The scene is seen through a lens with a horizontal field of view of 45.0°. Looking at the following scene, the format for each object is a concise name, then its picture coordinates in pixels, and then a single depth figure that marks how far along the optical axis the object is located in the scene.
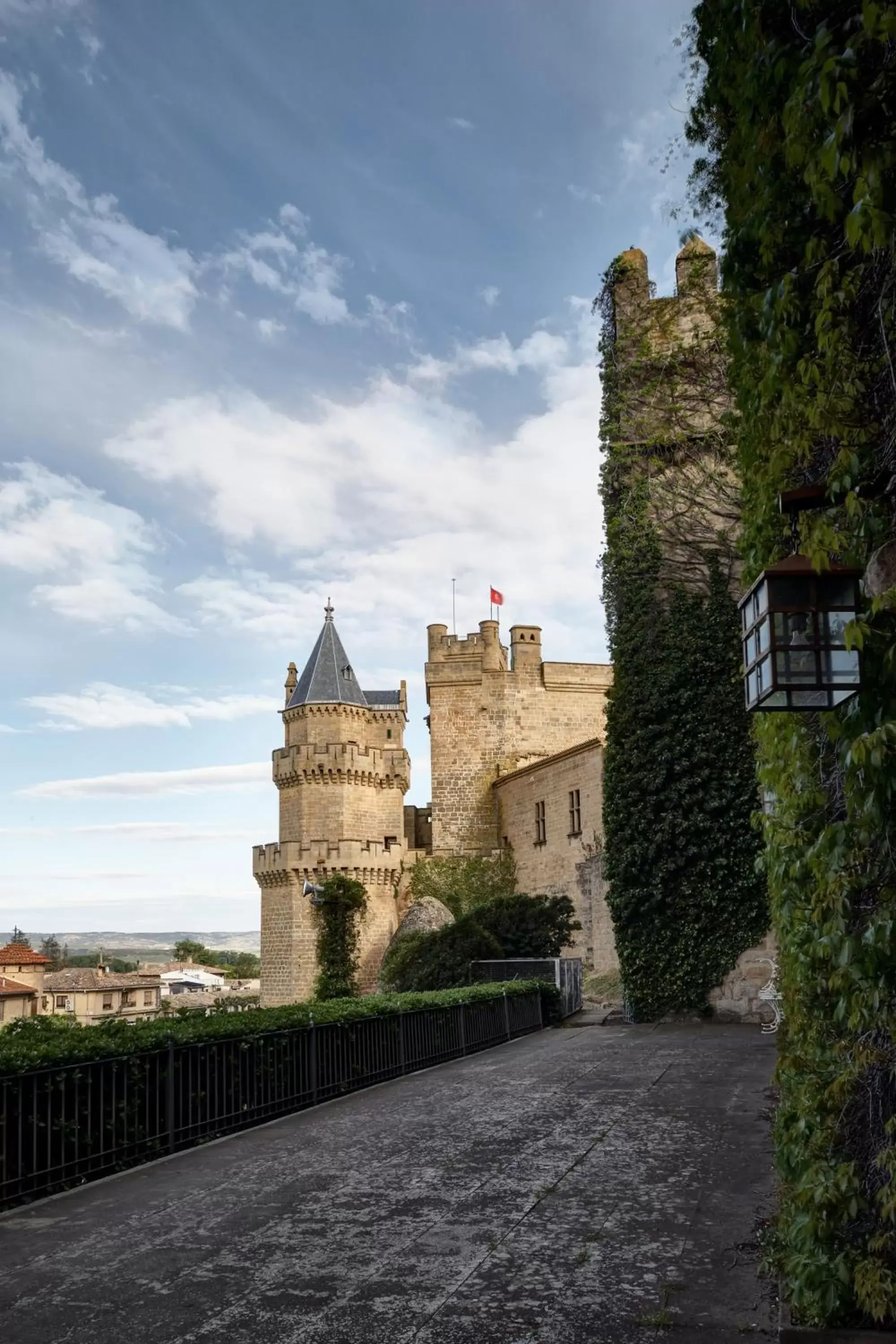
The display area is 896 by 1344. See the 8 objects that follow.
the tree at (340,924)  37.91
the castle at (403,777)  38.44
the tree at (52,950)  132.00
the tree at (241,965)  133.75
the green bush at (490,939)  22.50
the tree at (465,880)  38.72
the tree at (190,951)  141.75
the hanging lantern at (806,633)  3.44
